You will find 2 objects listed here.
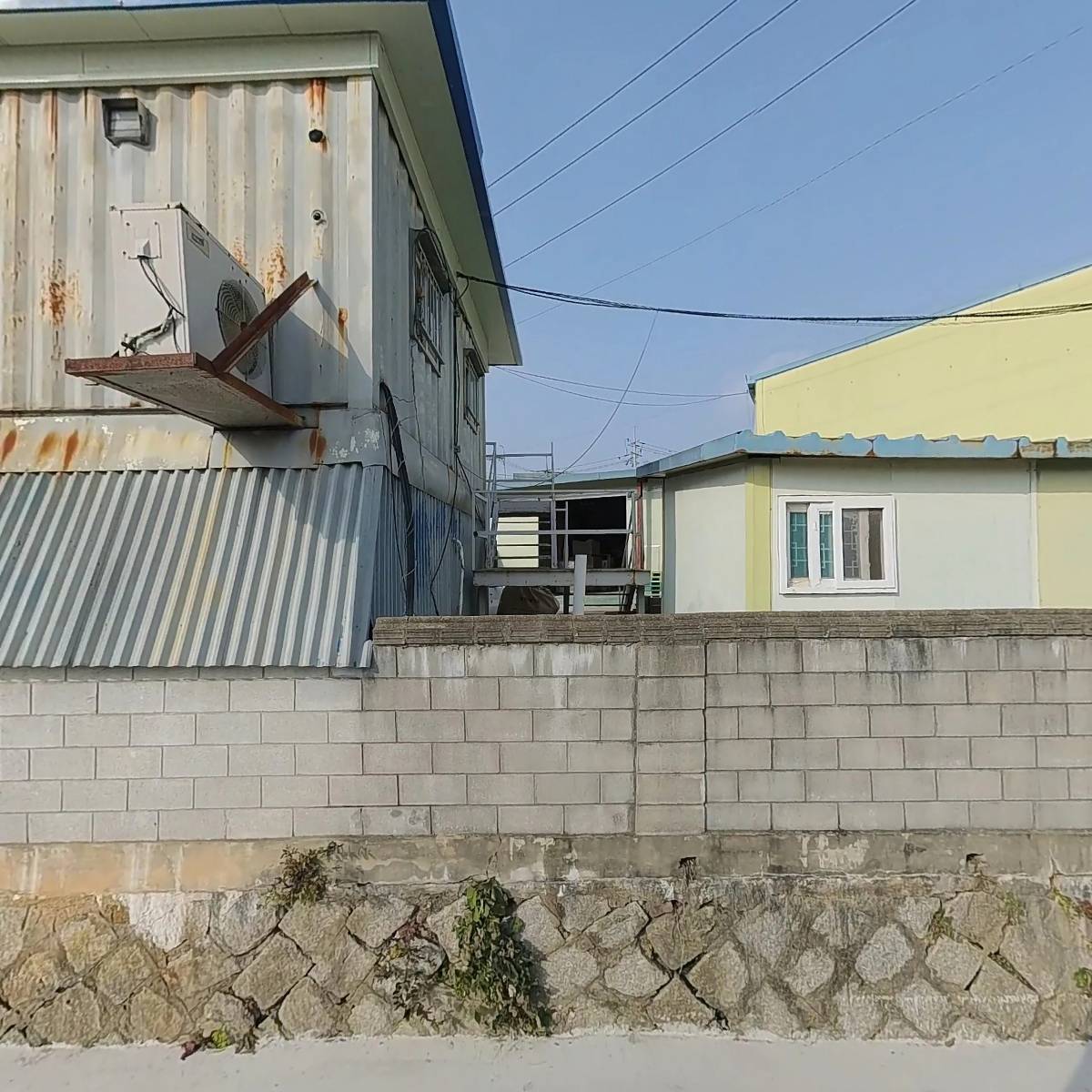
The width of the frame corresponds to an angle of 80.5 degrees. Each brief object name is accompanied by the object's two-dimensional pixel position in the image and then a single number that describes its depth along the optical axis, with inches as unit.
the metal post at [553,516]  315.3
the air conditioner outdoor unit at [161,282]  118.6
